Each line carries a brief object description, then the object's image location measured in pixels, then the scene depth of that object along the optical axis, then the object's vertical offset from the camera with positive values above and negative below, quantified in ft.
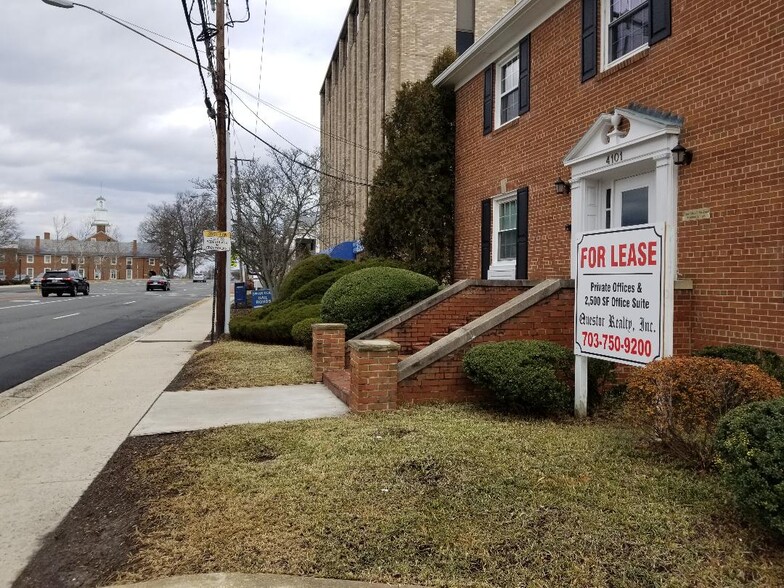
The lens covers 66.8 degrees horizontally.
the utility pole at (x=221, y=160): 46.93 +9.05
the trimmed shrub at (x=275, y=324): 40.93 -3.70
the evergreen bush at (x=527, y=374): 18.80 -3.17
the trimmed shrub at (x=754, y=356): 17.51 -2.43
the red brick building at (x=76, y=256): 359.46 +9.65
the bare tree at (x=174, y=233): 319.47 +22.18
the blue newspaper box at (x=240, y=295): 81.81 -3.00
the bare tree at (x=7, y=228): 245.24 +18.29
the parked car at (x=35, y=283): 158.81 -3.13
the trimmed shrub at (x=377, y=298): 30.94 -1.22
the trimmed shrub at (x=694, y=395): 13.93 -2.79
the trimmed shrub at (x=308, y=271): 49.93 +0.25
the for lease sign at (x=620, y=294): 15.49 -0.50
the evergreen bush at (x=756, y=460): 9.91 -3.19
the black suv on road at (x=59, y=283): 116.37 -2.23
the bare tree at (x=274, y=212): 68.85 +7.21
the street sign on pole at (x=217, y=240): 45.91 +2.57
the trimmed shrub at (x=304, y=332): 37.52 -3.68
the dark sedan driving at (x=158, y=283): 173.37 -3.08
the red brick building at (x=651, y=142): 19.86 +5.69
